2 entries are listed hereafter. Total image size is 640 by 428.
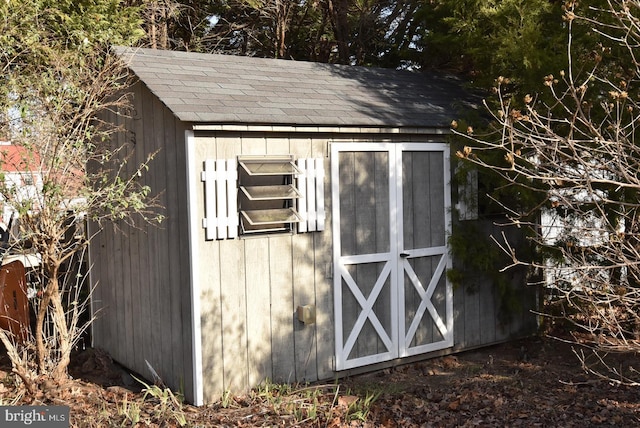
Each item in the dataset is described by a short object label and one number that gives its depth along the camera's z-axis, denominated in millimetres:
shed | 5527
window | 5637
